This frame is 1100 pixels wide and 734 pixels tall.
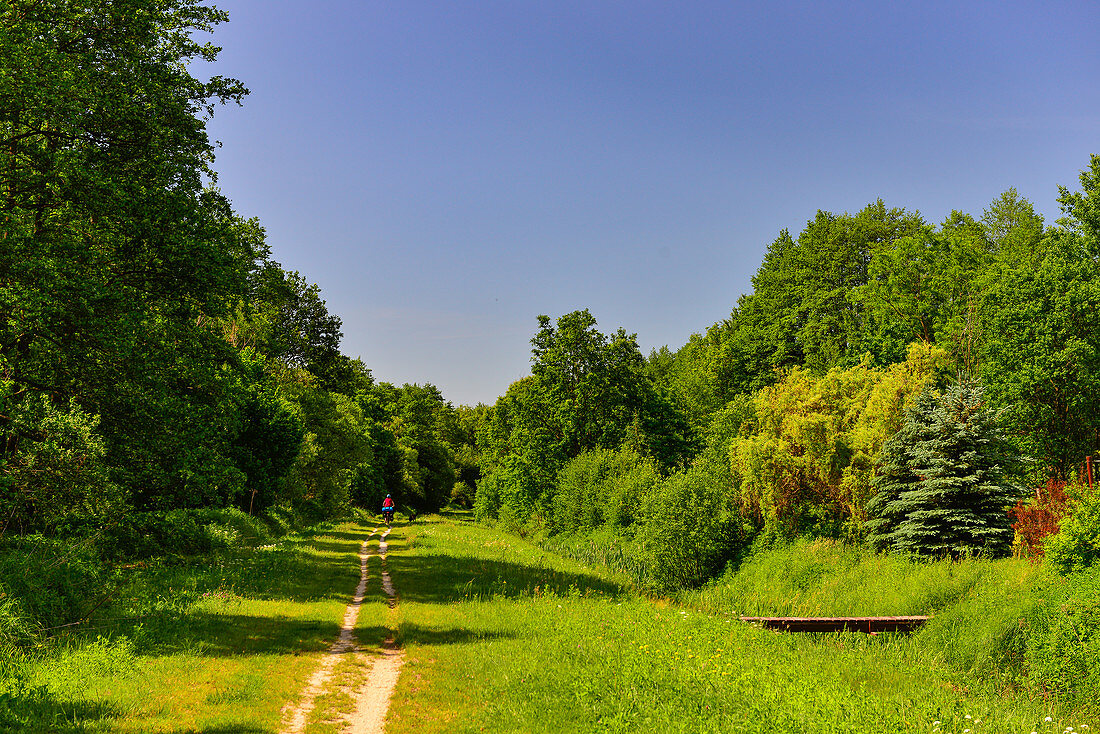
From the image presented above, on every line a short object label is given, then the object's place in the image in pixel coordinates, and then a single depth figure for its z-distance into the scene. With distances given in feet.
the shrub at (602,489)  124.98
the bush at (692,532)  98.58
